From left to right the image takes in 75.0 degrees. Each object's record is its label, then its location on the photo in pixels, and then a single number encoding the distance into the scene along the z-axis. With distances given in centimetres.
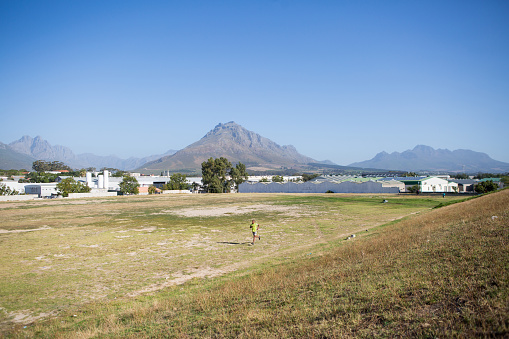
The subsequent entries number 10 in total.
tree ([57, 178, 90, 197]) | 11246
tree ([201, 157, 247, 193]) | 13388
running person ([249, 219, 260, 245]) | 2845
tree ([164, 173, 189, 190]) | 14575
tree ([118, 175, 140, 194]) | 13012
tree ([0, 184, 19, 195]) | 11116
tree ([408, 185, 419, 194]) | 10609
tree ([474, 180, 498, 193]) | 9406
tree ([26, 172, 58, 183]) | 15212
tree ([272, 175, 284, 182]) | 18680
